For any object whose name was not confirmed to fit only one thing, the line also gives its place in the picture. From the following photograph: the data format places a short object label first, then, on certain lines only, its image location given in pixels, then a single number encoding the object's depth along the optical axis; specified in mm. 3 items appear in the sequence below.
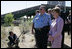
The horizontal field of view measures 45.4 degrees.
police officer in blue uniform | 2448
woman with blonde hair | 1860
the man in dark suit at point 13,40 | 3351
